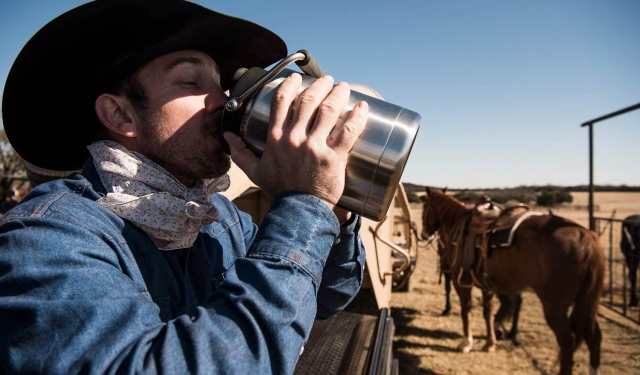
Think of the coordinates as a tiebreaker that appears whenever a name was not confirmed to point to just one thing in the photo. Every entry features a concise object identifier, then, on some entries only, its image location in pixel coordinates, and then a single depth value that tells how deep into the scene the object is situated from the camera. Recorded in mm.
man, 676
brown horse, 4320
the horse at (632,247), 6625
